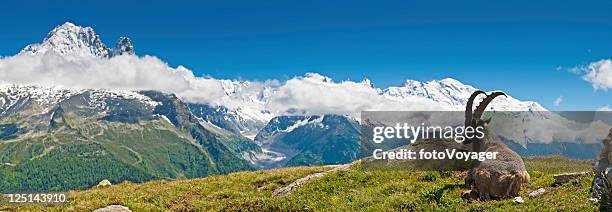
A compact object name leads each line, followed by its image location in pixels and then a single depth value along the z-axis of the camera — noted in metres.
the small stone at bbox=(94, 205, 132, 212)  23.89
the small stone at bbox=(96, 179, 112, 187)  39.84
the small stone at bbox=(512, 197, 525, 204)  23.97
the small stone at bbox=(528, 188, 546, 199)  25.42
